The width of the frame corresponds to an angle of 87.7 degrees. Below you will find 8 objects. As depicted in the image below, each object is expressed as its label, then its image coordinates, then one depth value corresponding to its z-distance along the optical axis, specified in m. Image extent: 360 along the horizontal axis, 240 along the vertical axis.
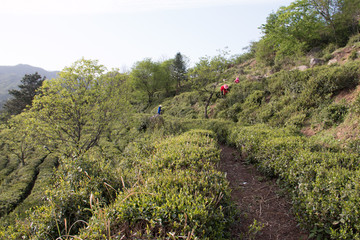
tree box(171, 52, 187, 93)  38.72
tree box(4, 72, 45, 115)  31.75
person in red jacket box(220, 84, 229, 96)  17.66
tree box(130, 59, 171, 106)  35.75
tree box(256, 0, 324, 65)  19.86
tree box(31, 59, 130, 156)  9.40
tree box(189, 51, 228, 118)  17.27
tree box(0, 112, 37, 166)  14.49
